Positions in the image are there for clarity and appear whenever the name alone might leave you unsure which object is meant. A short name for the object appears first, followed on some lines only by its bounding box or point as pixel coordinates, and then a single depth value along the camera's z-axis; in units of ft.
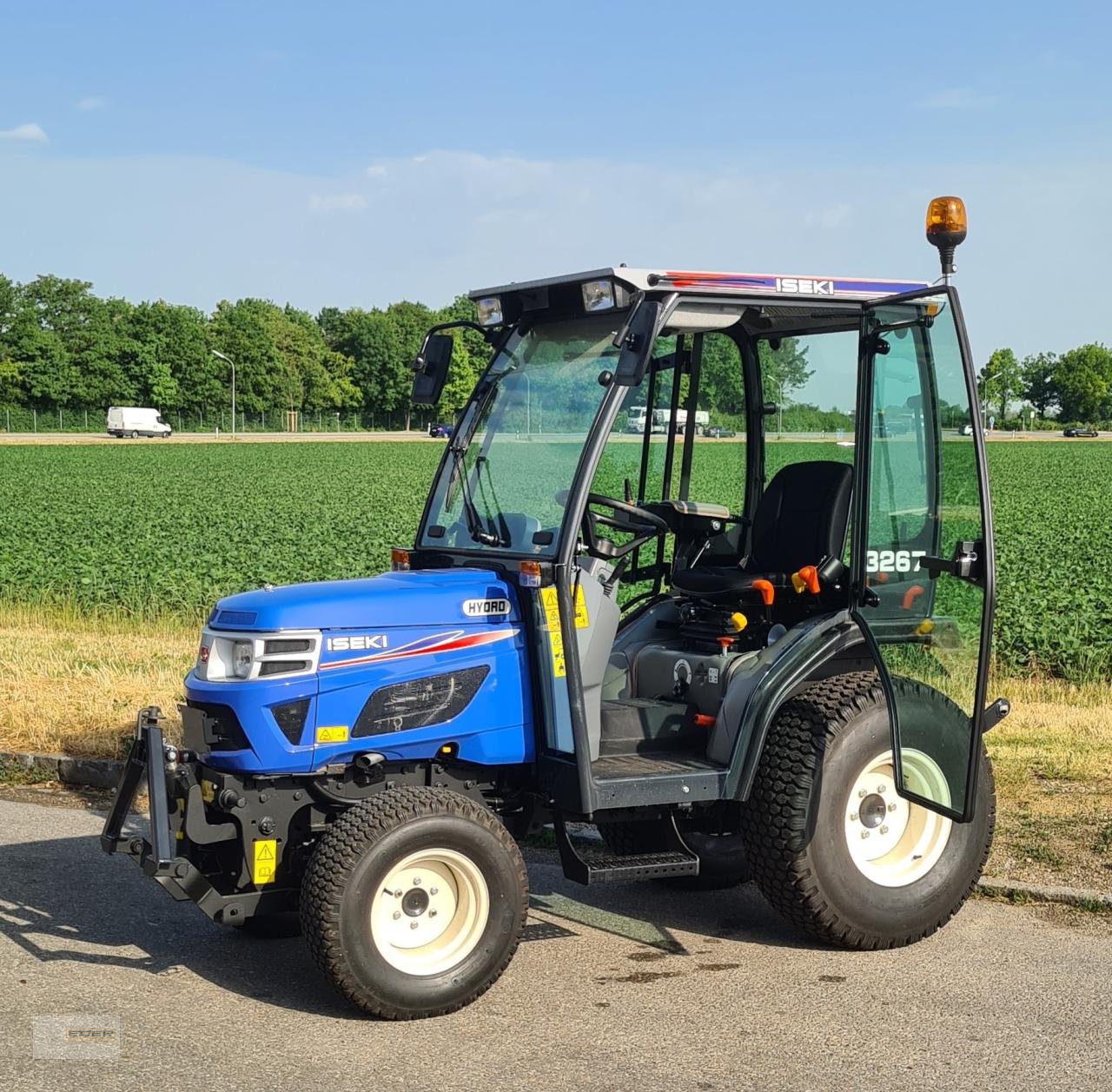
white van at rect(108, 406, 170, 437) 262.88
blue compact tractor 16.19
